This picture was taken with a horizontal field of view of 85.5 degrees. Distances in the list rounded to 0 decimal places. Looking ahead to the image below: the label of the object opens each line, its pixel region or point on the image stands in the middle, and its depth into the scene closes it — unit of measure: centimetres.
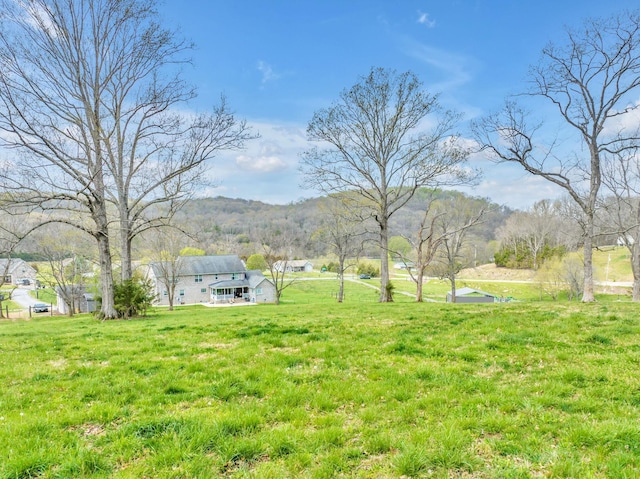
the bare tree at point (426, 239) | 2191
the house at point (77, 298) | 3347
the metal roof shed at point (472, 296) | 3675
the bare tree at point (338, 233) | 2942
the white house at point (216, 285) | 4784
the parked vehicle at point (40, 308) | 4053
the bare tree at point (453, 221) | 2591
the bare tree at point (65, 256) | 2965
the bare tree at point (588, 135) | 1584
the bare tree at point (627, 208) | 2111
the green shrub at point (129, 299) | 1658
